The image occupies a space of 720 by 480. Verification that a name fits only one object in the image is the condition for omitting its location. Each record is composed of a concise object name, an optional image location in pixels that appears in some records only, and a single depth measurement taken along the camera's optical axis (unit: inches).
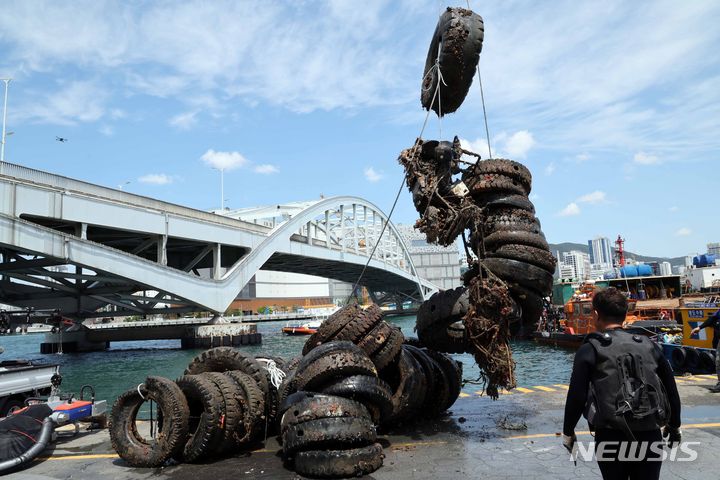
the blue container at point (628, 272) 1437.0
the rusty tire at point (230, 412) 271.0
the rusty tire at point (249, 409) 280.7
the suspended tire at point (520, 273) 305.6
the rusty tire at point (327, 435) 239.6
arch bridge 1251.8
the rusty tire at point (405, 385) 309.0
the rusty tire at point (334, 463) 237.3
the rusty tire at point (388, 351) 300.2
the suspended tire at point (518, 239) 309.3
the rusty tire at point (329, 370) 260.1
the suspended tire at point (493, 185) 323.6
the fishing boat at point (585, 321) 1018.1
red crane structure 1643.7
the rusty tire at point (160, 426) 266.4
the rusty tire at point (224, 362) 313.0
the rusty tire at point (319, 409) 245.1
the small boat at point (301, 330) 2667.3
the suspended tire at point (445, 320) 327.9
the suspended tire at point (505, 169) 328.5
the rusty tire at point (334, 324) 307.6
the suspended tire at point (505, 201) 321.7
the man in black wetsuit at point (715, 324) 412.2
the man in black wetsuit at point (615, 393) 131.6
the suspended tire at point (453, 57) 329.4
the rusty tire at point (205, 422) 264.7
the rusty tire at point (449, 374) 357.7
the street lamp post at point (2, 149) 1560.0
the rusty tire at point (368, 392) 257.3
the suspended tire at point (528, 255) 306.5
